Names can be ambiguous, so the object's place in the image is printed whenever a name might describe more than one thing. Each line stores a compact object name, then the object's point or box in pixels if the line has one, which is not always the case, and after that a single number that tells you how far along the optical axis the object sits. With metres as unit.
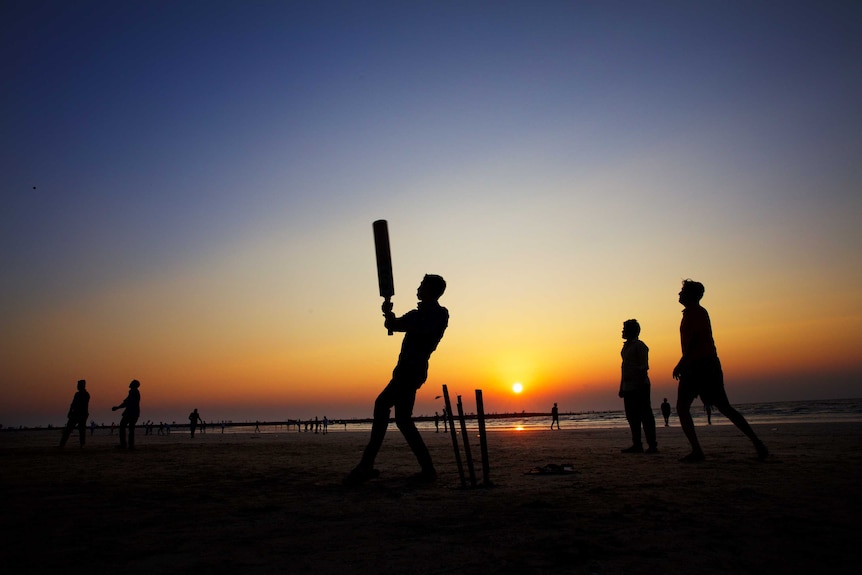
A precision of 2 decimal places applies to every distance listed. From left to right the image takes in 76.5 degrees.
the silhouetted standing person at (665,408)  32.34
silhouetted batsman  5.68
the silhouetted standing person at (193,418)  37.22
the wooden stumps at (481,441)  4.77
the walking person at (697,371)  7.08
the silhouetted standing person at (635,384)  9.05
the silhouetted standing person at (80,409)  15.57
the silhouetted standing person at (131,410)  15.30
